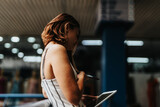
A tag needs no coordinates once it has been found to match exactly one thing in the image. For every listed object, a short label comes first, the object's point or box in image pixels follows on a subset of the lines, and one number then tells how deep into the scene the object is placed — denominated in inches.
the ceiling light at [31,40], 219.1
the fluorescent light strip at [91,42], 255.0
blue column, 130.3
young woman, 28.9
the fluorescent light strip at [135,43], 264.5
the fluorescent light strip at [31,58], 246.0
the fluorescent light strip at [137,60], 341.3
